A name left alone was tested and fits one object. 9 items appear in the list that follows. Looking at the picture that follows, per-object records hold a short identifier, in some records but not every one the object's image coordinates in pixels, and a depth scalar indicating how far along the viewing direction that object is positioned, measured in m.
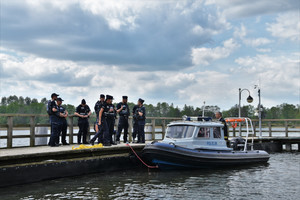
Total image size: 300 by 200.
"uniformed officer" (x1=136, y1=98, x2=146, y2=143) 16.78
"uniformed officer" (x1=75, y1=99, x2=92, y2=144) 15.74
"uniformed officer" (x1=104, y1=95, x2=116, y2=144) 14.82
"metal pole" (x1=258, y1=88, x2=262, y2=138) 27.15
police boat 14.73
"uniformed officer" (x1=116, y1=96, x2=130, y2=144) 16.20
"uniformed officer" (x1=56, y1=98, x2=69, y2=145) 14.67
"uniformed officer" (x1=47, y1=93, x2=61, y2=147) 14.34
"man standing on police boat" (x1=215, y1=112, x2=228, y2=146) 16.97
